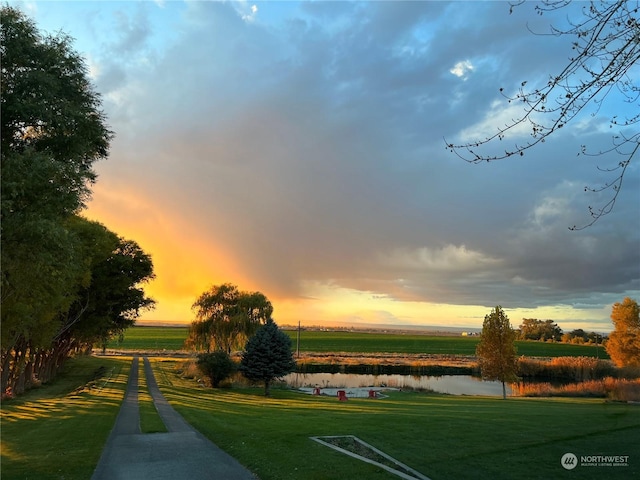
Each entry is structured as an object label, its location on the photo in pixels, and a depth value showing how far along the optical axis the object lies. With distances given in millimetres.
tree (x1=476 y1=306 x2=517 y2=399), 35844
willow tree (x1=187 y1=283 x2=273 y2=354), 49281
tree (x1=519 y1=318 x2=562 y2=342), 170750
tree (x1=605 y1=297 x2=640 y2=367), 55188
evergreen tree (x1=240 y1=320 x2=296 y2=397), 33500
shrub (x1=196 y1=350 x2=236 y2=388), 36312
